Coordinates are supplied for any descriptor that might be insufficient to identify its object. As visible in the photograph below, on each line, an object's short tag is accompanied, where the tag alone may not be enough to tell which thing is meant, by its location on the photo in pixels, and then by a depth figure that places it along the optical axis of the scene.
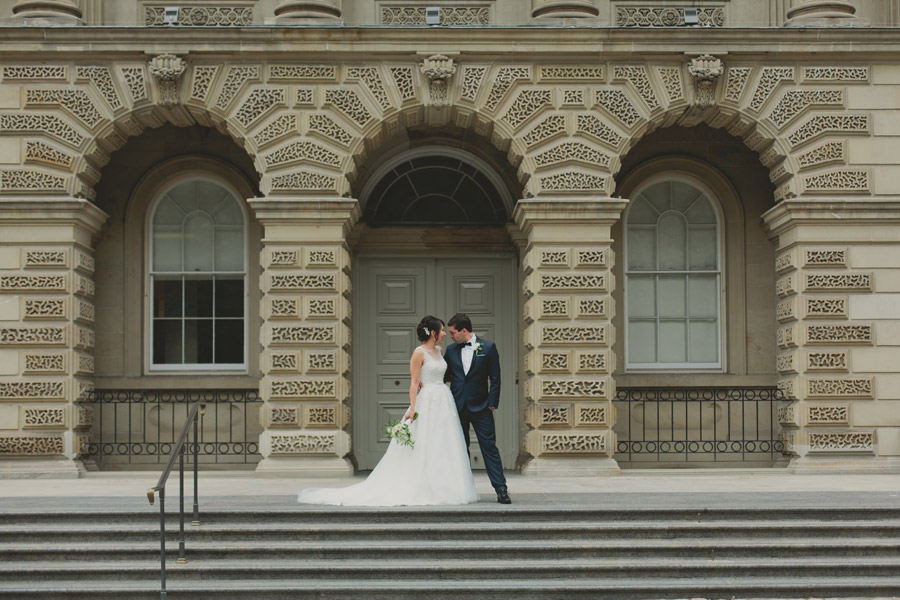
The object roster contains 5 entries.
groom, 11.74
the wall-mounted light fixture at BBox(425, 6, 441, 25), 15.58
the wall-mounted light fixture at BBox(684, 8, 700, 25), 15.65
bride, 11.52
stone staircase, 9.53
